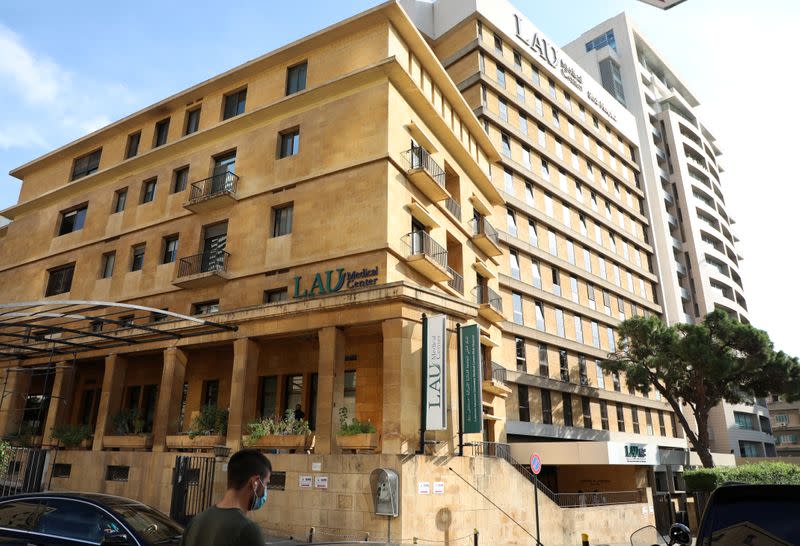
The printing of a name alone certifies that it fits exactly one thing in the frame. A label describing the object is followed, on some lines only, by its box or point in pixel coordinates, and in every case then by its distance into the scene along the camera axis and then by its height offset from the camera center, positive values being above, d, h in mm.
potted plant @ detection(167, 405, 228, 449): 19719 +1054
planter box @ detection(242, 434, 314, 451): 17688 +623
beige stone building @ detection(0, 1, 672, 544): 17609 +7258
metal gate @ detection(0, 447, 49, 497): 20147 -435
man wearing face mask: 3348 -303
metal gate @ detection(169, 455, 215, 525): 15391 -783
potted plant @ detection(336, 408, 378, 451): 16906 +757
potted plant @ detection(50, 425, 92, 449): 22688 +966
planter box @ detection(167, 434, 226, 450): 19609 +664
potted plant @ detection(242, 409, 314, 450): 17750 +860
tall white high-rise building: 52938 +27966
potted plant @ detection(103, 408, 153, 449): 21016 +1099
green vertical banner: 18531 +2697
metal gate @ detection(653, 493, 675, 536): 26750 -2354
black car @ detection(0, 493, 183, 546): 6898 -776
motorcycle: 4957 -643
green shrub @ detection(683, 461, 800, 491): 28875 -644
